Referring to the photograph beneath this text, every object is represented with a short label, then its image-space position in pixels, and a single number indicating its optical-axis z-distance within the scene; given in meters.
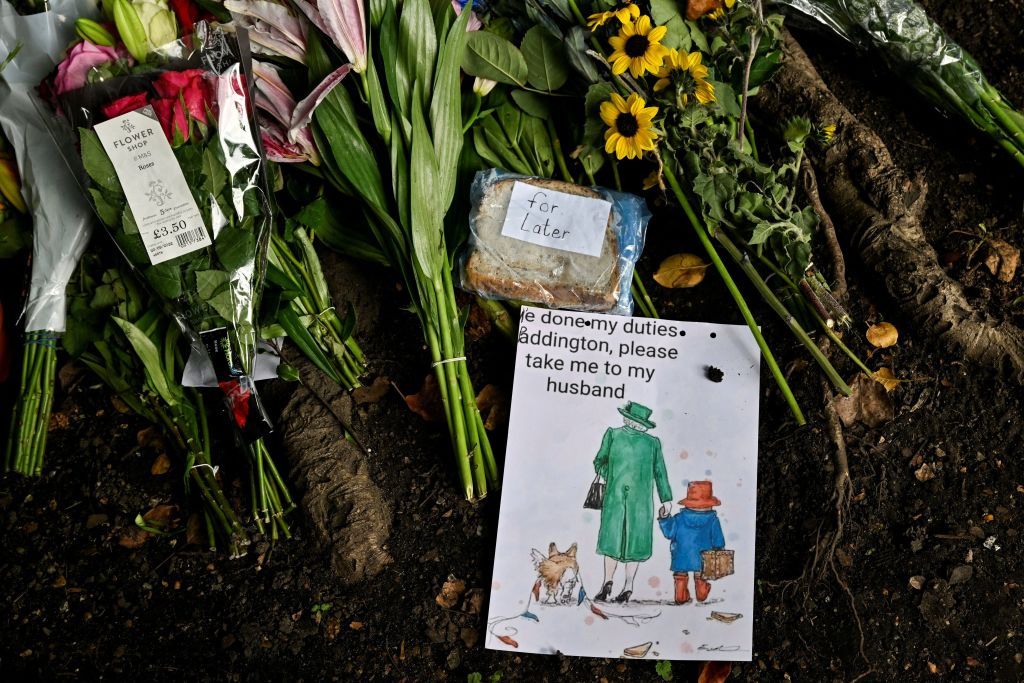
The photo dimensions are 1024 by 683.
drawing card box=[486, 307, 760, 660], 1.11
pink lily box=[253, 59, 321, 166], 1.02
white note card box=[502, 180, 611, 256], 1.14
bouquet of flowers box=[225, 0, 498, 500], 1.00
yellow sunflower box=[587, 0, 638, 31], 1.03
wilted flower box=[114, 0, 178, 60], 0.97
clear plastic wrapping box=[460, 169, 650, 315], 1.13
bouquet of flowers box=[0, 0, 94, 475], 1.08
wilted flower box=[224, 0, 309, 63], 0.98
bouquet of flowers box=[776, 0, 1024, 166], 1.19
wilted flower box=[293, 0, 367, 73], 0.95
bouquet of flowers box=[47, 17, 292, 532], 0.97
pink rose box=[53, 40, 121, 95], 0.96
